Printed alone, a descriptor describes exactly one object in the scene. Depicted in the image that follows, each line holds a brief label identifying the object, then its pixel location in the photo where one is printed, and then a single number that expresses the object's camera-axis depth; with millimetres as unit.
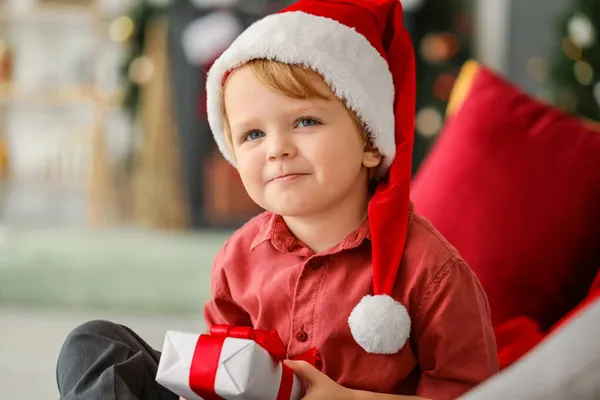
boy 1212
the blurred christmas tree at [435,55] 4789
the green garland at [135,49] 4801
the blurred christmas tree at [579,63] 3801
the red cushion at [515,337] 1471
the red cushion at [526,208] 1578
